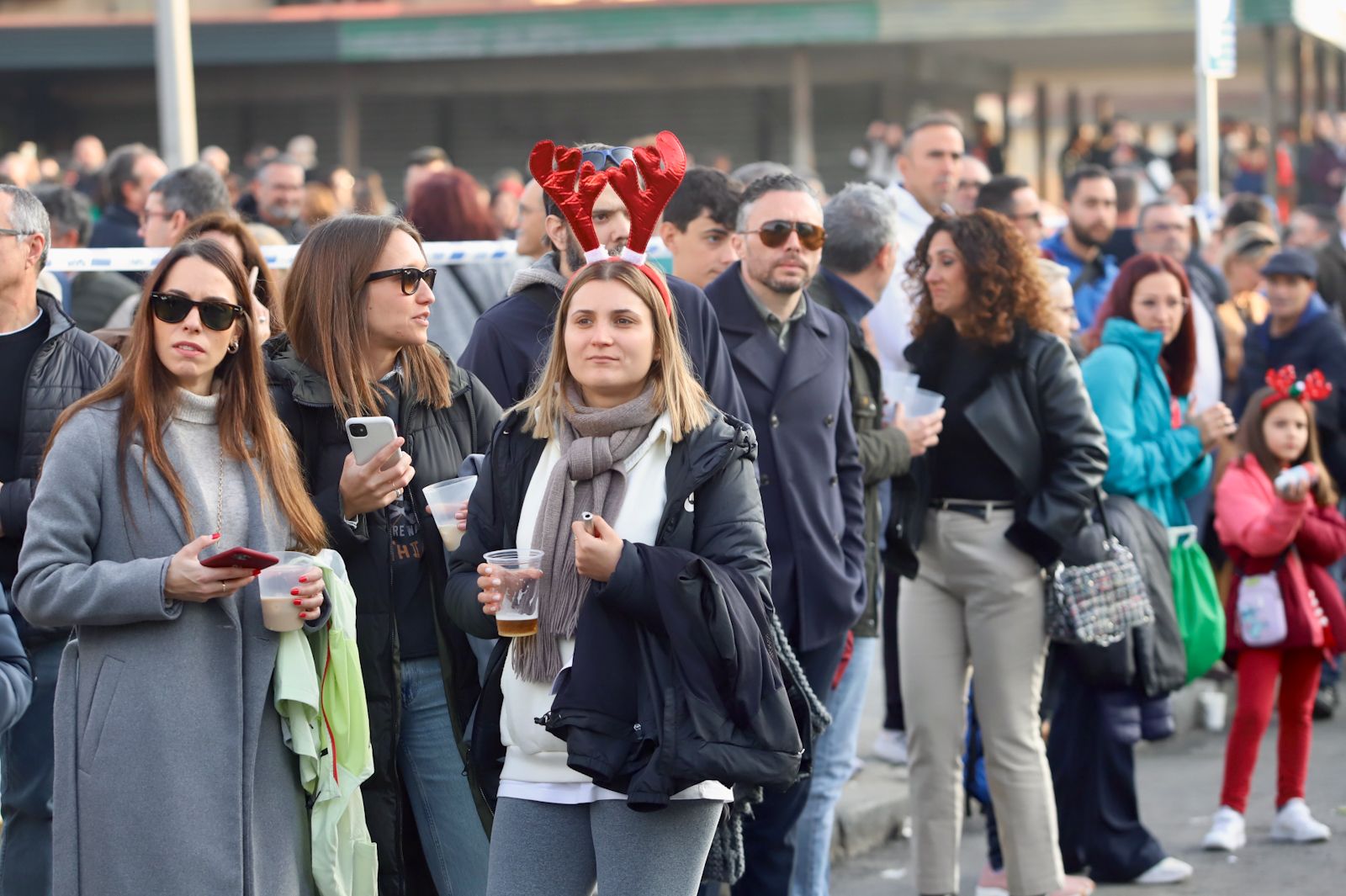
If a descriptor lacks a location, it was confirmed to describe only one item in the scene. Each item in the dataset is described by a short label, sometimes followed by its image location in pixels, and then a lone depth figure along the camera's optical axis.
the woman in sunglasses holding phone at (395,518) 8.57
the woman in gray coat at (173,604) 7.51
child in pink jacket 14.18
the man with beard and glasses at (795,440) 10.59
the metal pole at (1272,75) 48.87
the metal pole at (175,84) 20.75
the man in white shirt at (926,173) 16.58
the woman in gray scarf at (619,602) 7.36
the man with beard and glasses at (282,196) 19.47
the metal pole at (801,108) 55.00
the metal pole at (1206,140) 25.30
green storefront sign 52.19
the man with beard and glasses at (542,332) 9.92
